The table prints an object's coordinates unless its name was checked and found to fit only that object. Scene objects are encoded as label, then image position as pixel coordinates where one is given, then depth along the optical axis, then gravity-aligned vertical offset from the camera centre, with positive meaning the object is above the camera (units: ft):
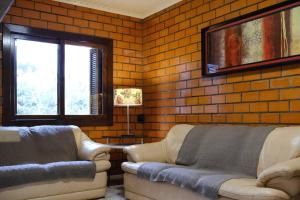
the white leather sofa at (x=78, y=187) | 9.86 -2.80
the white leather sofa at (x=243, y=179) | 6.84 -1.88
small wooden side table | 14.78 -2.57
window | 12.82 +1.09
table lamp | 13.91 +0.22
